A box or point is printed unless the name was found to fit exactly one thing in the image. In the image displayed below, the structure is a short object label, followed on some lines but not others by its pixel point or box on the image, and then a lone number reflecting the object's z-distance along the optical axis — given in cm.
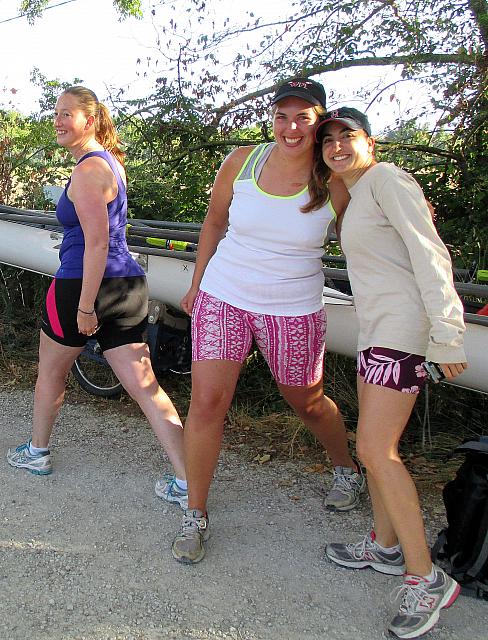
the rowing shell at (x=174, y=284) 333
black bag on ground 273
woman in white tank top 289
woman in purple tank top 327
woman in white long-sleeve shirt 246
